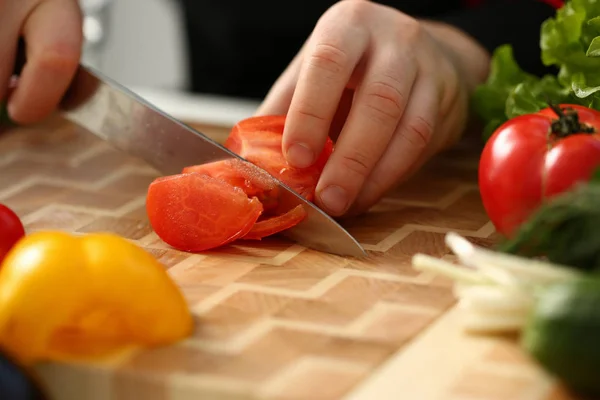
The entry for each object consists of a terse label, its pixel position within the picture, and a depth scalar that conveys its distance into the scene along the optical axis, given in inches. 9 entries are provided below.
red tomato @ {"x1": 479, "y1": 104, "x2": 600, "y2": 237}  28.2
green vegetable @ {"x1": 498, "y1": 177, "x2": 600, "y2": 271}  25.7
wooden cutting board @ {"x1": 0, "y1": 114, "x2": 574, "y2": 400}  25.2
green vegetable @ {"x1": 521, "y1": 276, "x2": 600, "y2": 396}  24.5
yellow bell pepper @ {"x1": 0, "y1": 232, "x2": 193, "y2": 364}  25.8
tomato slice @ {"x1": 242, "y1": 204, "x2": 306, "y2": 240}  29.8
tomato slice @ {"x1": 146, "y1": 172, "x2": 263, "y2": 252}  29.6
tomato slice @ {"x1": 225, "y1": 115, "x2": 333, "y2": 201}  30.6
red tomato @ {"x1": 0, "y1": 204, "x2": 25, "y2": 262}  28.8
